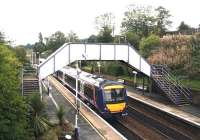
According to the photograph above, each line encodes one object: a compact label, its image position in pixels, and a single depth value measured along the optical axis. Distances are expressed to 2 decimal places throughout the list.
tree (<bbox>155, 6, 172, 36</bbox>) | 87.50
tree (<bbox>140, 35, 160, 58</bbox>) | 57.02
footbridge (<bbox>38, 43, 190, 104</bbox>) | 34.53
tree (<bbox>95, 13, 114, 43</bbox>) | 95.94
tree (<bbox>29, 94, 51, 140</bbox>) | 23.36
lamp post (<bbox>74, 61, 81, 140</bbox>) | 23.69
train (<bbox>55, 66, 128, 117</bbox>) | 30.49
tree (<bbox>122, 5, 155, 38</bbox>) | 83.94
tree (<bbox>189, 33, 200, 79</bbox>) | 41.59
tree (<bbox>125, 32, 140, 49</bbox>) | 72.56
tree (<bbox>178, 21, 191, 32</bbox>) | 86.85
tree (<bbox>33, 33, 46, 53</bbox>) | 128.04
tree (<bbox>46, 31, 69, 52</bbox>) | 123.70
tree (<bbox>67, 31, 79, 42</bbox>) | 128.94
